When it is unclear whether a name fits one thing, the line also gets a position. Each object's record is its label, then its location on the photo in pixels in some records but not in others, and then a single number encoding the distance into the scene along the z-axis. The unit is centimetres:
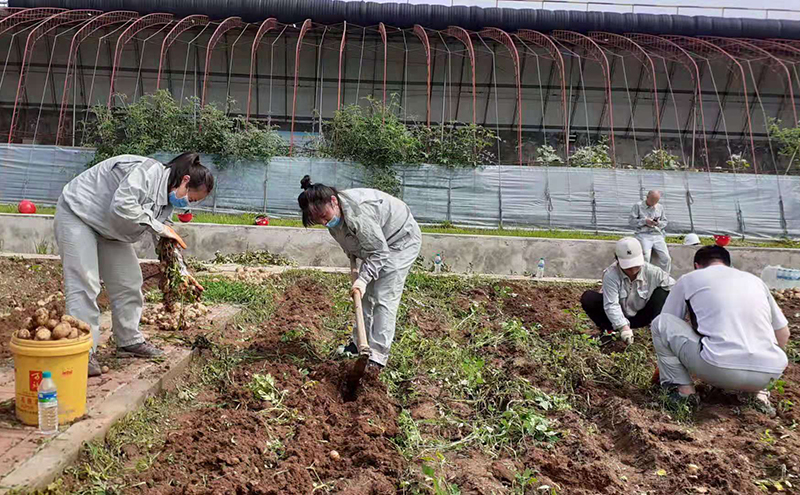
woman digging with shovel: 420
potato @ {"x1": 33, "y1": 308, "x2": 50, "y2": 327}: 323
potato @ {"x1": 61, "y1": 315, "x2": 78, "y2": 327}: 330
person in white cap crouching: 520
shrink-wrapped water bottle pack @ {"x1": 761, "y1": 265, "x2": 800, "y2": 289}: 891
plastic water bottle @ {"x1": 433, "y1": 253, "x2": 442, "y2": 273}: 916
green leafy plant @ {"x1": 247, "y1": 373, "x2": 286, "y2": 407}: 394
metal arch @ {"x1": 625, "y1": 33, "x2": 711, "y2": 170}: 1900
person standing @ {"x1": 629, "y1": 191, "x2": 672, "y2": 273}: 922
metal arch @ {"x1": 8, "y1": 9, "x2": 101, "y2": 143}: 1842
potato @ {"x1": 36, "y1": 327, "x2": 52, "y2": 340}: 313
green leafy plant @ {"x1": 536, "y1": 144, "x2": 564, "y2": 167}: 1504
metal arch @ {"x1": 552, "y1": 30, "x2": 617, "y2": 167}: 1948
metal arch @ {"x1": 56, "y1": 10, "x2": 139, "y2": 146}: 1836
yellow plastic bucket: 309
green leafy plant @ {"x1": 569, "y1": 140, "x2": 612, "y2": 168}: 1500
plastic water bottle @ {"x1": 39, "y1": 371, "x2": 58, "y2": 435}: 296
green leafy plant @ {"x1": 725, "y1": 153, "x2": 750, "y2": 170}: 1582
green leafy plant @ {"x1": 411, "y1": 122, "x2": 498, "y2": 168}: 1404
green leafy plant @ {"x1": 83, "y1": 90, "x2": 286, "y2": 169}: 1391
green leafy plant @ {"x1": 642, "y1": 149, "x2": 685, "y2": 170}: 1547
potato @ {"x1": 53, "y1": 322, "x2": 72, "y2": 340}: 317
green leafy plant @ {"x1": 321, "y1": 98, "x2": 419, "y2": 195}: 1387
